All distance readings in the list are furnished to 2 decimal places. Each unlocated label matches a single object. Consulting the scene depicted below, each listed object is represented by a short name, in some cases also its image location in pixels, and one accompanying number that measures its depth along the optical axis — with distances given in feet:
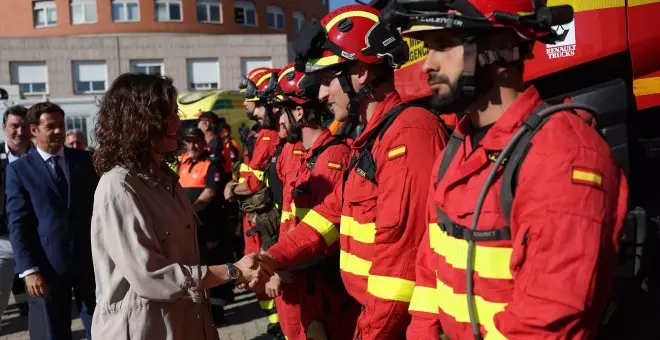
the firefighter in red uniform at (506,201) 6.22
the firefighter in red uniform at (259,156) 22.40
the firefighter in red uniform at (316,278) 14.46
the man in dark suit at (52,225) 17.60
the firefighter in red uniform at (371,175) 9.71
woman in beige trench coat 9.94
